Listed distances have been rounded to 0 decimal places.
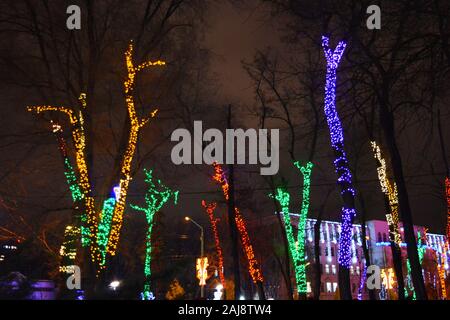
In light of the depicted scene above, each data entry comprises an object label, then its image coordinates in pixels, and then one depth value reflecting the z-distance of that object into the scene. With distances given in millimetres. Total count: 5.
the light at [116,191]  18192
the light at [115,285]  7410
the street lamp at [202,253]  34253
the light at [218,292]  35019
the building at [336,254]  78188
